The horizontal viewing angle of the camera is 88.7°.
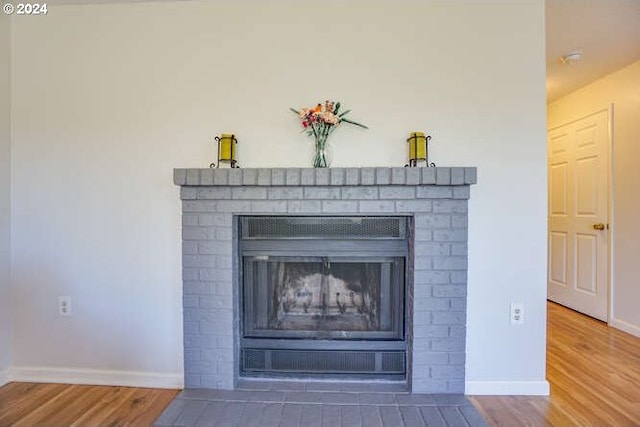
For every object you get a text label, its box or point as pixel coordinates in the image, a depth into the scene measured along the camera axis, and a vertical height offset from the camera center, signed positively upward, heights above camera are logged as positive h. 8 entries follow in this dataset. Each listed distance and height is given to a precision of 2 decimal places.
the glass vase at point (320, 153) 1.83 +0.32
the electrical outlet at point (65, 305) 1.97 -0.56
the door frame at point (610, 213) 2.95 -0.04
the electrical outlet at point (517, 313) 1.86 -0.59
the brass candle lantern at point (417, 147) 1.78 +0.34
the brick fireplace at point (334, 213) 1.76 -0.17
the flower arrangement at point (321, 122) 1.78 +0.48
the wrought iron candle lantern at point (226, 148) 1.81 +0.35
